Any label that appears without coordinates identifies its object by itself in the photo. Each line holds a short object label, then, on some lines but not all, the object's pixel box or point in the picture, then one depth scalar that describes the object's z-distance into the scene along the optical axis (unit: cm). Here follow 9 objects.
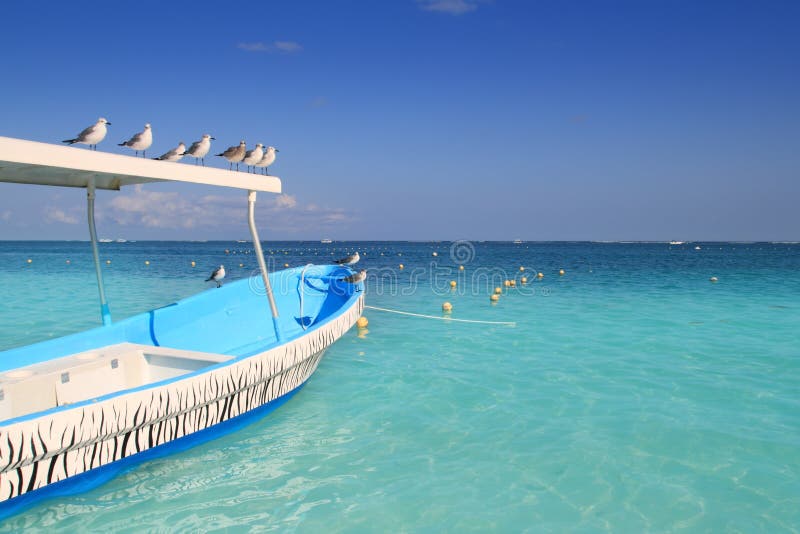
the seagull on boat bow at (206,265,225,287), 1555
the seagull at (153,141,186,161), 607
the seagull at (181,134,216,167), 679
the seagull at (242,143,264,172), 696
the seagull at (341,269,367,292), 1223
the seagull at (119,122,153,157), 631
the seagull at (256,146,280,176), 718
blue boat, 407
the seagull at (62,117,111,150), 592
